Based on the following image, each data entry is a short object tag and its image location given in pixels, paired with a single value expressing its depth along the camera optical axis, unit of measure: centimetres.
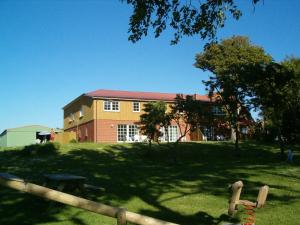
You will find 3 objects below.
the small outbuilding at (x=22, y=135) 3998
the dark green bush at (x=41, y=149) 1936
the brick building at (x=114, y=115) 3264
